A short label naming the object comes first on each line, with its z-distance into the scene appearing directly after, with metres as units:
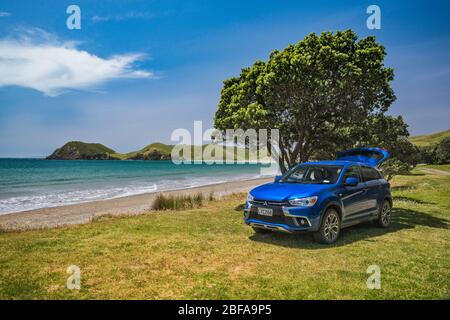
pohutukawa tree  13.05
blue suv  8.01
